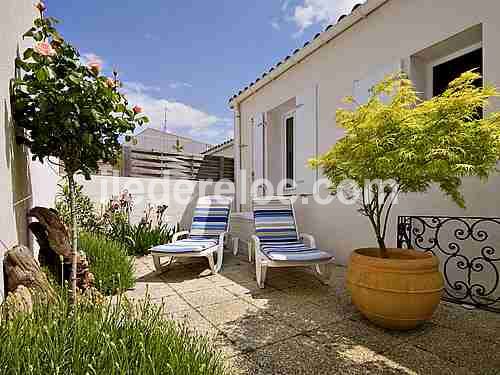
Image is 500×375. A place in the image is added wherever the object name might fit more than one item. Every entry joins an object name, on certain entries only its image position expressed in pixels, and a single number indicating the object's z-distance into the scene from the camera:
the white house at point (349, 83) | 3.39
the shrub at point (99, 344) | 1.32
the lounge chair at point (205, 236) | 4.48
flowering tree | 2.21
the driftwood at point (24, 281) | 1.83
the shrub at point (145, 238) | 6.04
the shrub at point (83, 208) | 5.72
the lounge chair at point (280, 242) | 3.90
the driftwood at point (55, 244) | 2.81
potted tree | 2.35
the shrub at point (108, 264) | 3.55
